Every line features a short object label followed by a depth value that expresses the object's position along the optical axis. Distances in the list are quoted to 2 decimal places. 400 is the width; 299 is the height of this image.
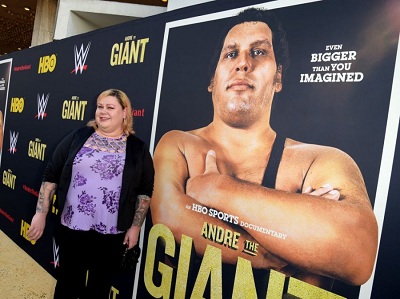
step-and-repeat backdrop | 1.34
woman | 1.85
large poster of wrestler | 1.39
